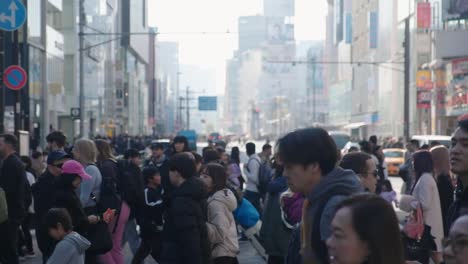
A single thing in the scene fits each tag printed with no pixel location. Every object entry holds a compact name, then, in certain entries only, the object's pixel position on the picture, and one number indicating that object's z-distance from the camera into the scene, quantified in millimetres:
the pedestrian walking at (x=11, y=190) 12023
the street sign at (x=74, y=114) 41781
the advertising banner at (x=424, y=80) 66812
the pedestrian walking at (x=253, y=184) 19312
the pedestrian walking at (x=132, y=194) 11820
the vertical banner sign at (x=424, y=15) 65950
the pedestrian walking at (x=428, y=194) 10109
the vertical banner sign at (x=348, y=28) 116438
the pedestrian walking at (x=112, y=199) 10930
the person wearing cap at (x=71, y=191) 9469
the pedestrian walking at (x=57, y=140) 13414
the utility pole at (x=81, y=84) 40656
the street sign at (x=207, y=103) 103900
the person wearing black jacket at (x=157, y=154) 16691
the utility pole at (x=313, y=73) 165600
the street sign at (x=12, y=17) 19906
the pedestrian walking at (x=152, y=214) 11391
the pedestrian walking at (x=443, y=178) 10414
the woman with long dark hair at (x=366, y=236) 3541
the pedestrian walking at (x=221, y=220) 9320
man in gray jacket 4539
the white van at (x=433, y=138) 33022
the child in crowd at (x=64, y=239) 8398
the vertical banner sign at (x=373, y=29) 96500
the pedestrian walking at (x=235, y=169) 18553
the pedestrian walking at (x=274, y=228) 9547
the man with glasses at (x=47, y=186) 10180
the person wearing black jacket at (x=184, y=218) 8352
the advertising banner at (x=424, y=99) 66500
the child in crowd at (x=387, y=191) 15489
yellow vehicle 45875
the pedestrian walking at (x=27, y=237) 15578
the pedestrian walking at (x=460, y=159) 6039
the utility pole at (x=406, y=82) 52281
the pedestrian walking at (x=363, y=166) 8023
